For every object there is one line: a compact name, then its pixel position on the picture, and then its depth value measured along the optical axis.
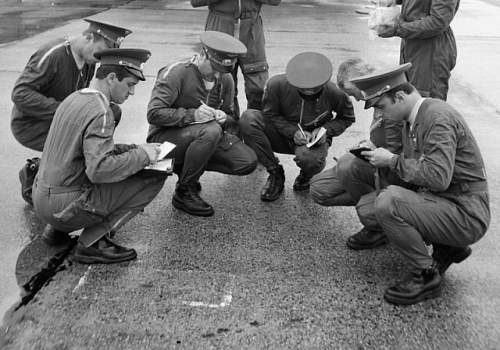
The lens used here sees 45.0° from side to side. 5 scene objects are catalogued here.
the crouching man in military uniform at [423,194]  3.26
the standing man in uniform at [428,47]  4.82
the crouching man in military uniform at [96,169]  3.45
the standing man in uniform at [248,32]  5.72
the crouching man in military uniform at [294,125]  4.83
